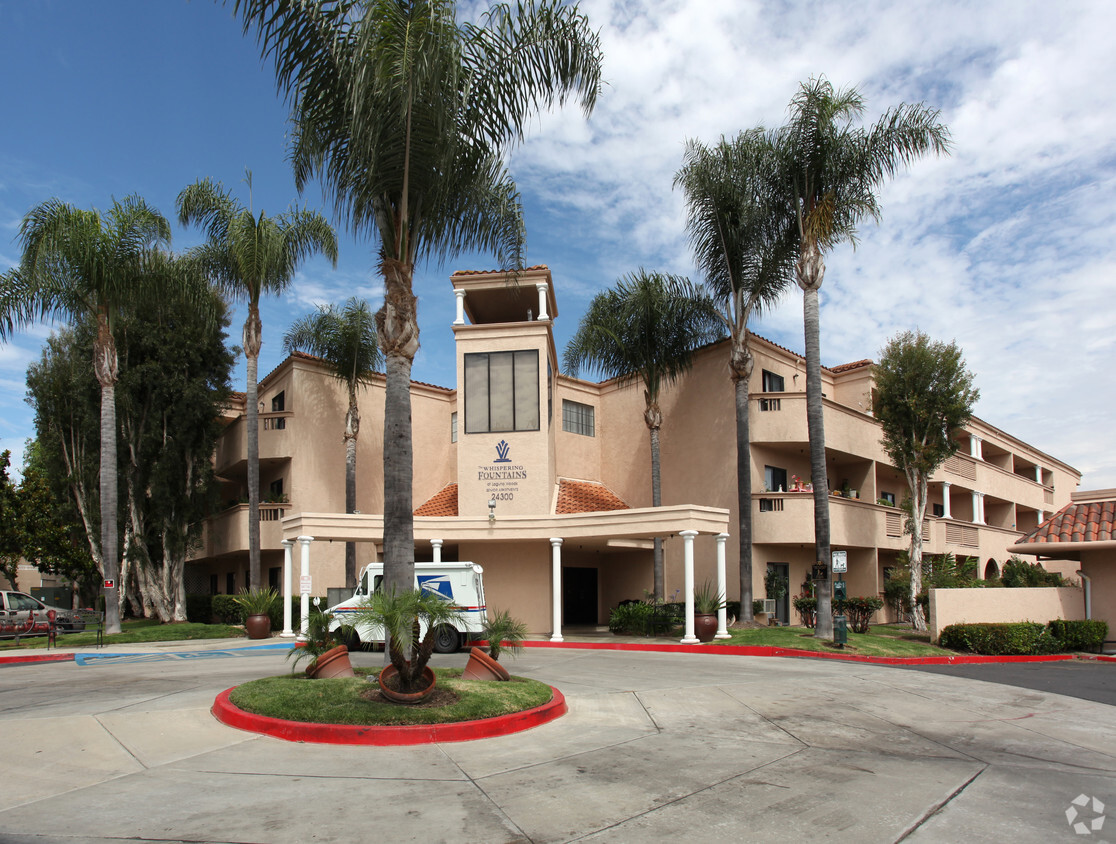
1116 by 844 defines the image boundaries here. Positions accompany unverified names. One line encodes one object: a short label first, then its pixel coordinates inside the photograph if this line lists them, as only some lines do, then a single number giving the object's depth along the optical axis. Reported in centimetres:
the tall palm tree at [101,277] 2317
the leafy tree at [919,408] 2583
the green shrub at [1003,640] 2069
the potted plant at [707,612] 2153
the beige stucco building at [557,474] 2533
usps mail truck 1900
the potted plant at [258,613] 2386
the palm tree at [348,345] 2833
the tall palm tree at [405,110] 1134
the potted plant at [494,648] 1205
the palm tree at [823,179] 2202
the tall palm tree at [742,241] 2338
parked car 2736
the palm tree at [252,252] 2608
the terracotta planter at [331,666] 1192
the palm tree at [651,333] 2625
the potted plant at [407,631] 967
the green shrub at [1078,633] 2178
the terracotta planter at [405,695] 988
